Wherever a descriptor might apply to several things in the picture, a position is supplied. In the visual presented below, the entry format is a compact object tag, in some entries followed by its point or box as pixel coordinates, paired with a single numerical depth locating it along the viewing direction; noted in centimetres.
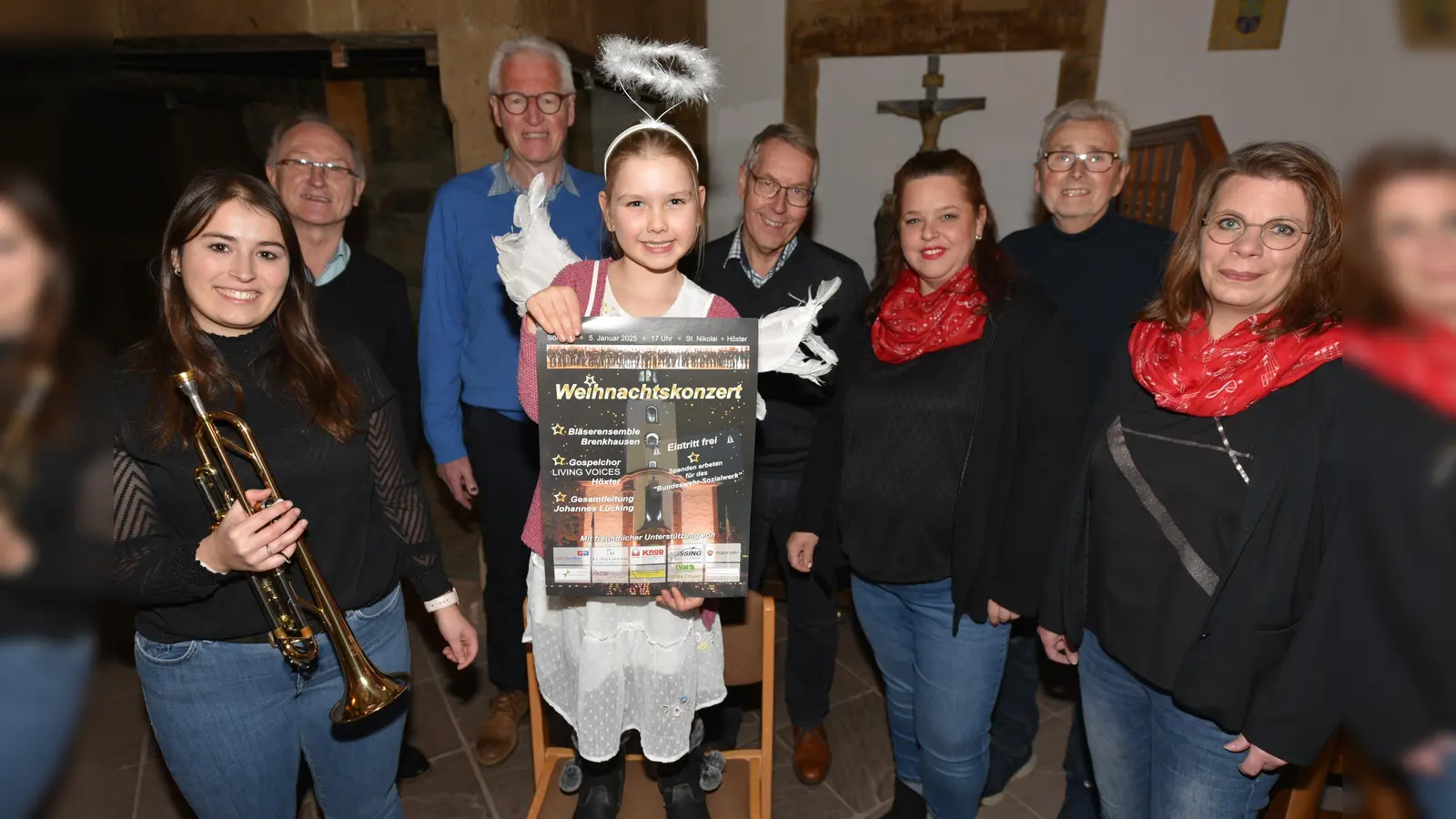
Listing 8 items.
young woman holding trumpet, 155
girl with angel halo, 151
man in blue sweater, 274
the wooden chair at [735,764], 207
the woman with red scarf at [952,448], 200
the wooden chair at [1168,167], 339
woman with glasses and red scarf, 151
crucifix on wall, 575
